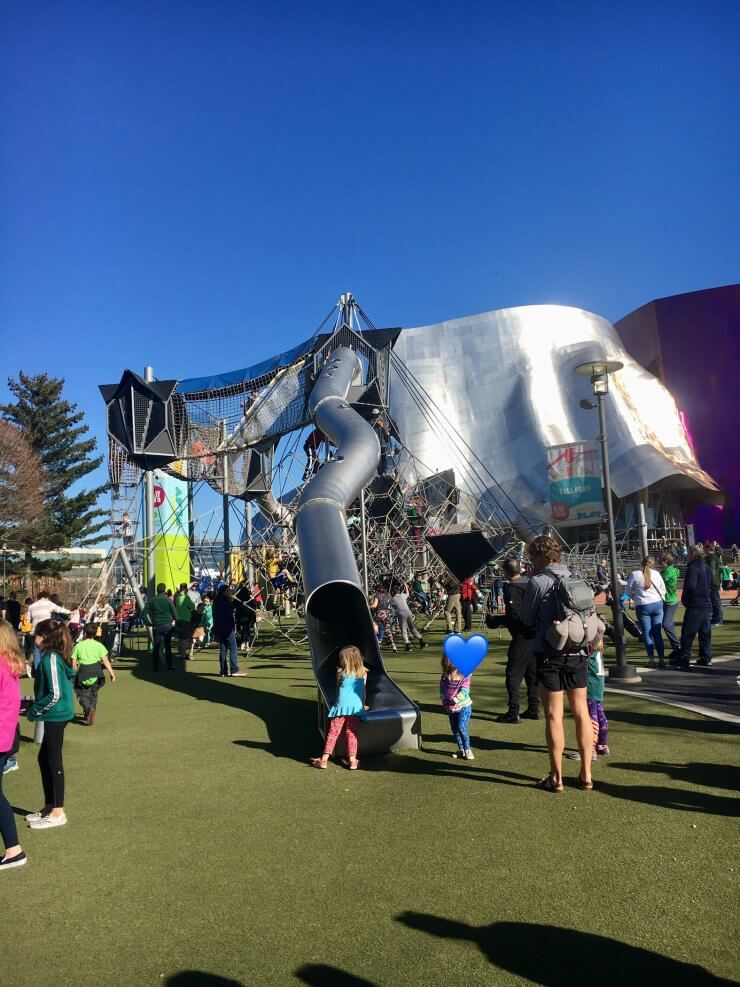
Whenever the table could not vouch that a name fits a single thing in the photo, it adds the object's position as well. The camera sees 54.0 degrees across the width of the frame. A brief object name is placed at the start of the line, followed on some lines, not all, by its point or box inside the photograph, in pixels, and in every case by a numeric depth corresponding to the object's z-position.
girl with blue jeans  6.78
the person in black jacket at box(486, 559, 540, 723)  8.16
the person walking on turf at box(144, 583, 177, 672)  14.67
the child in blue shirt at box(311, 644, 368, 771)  6.89
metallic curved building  55.28
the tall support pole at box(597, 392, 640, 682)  10.76
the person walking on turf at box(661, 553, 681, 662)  12.18
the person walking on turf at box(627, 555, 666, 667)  11.95
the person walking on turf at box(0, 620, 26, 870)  4.74
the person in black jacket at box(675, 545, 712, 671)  11.15
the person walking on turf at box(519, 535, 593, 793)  5.62
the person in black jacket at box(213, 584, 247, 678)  13.41
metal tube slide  7.34
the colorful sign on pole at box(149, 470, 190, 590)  29.03
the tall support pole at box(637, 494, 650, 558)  48.67
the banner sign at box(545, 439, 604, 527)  53.72
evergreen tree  45.41
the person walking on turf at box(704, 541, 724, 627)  15.30
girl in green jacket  5.68
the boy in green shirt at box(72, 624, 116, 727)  9.27
